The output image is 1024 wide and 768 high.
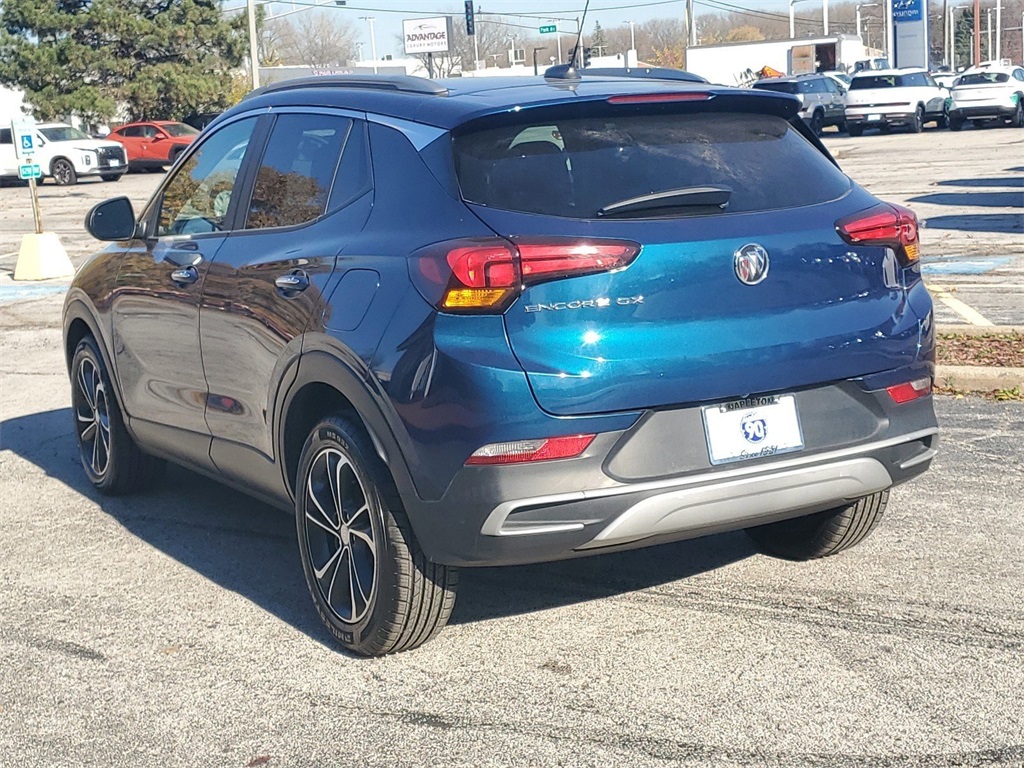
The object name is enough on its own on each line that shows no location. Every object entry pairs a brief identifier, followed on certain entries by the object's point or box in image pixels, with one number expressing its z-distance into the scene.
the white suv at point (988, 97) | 38.44
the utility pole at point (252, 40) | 48.83
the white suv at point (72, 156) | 38.03
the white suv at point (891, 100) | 39.41
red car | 42.69
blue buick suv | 3.80
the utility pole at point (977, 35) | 77.11
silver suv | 42.34
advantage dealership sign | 102.25
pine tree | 50.47
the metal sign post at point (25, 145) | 17.22
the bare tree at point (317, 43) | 139.62
